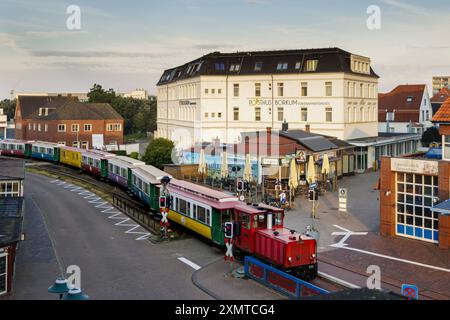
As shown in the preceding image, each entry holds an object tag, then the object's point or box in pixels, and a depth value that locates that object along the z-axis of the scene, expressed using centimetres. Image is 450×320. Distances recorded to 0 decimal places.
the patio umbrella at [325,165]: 4041
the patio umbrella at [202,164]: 4656
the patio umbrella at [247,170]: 3997
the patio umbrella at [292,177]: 3628
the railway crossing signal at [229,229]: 2164
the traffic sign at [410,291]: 1606
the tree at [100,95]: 12425
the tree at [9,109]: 14720
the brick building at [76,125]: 8244
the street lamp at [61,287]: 1302
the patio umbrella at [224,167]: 4378
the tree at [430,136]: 7425
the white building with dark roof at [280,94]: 6119
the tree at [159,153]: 5619
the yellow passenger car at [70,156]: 6045
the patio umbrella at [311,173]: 3653
